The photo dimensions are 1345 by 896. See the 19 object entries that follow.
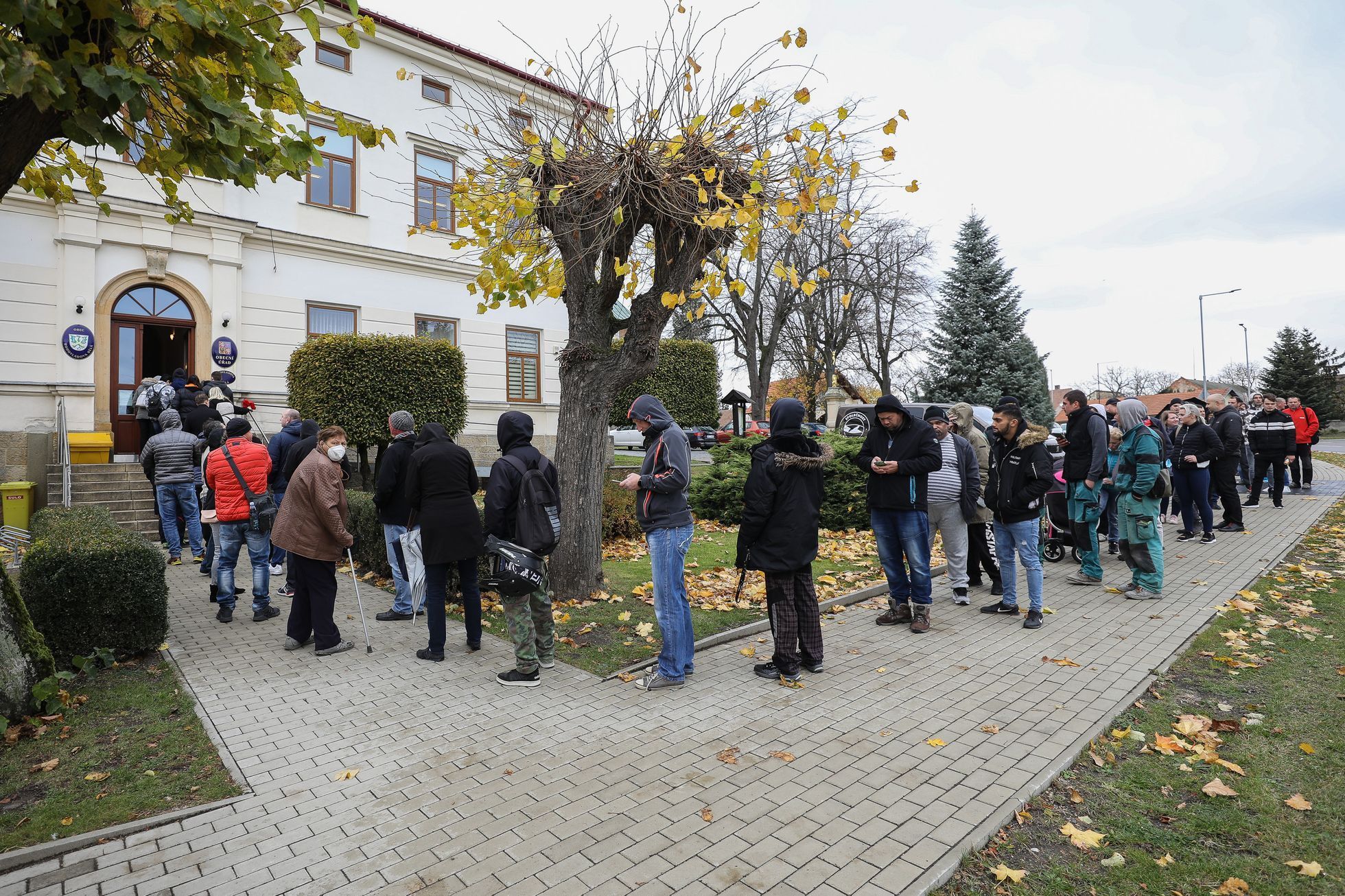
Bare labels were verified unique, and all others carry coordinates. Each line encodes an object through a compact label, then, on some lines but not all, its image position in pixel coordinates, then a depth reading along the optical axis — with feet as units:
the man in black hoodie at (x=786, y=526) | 17.48
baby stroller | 30.14
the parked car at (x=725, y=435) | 42.65
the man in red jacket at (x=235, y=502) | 23.22
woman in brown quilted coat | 20.10
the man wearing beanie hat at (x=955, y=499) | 23.16
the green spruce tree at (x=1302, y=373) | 156.15
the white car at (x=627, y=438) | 130.43
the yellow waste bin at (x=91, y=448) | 42.91
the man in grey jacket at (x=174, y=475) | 29.71
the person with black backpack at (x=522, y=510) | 17.43
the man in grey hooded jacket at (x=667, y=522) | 17.06
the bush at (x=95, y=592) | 18.10
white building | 46.73
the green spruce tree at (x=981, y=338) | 96.32
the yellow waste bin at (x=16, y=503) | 37.99
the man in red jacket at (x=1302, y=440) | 48.52
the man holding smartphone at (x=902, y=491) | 21.03
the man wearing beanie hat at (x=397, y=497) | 22.59
